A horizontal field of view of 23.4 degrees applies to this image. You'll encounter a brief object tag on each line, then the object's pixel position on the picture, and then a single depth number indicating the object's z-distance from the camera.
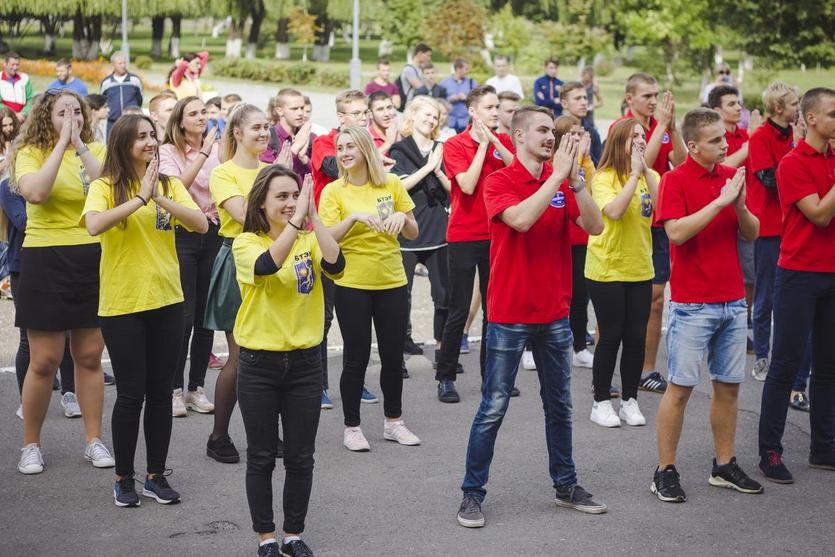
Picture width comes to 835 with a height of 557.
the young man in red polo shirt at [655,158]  15.52
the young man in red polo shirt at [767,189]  15.93
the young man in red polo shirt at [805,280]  11.88
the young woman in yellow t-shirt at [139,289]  10.68
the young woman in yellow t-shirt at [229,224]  12.14
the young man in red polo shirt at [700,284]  11.13
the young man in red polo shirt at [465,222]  14.81
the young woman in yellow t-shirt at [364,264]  12.48
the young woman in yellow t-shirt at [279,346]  9.48
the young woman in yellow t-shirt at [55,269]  11.85
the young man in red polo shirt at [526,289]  10.43
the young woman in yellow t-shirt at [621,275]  14.00
